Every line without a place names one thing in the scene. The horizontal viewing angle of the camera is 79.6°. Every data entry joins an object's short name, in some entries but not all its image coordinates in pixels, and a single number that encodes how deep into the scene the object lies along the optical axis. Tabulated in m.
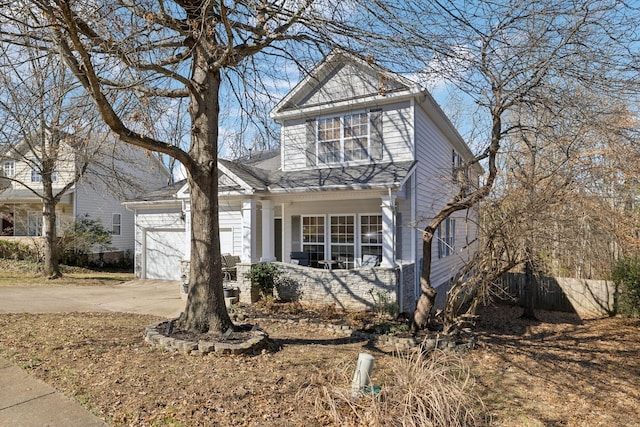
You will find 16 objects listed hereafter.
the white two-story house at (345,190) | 10.41
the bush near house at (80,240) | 18.00
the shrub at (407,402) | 3.73
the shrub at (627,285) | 12.05
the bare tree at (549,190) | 6.52
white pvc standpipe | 4.24
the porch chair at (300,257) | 12.45
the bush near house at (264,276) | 10.73
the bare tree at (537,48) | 5.14
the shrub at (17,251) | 18.14
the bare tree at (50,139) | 6.90
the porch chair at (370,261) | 11.43
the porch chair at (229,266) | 11.76
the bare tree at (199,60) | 5.55
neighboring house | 19.75
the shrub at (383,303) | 9.62
